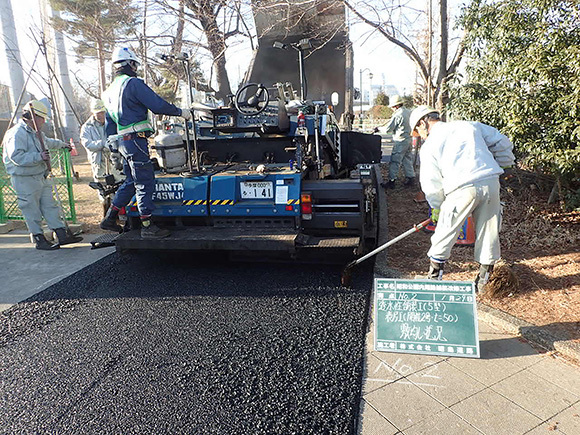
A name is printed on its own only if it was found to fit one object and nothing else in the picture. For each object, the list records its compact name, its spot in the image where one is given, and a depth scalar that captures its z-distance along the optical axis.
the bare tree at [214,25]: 8.87
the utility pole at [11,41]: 18.03
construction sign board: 2.68
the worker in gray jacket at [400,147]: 7.89
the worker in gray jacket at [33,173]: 5.12
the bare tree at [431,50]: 6.30
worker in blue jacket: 3.88
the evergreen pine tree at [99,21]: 10.48
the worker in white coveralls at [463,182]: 2.96
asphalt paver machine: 3.79
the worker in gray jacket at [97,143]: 6.64
